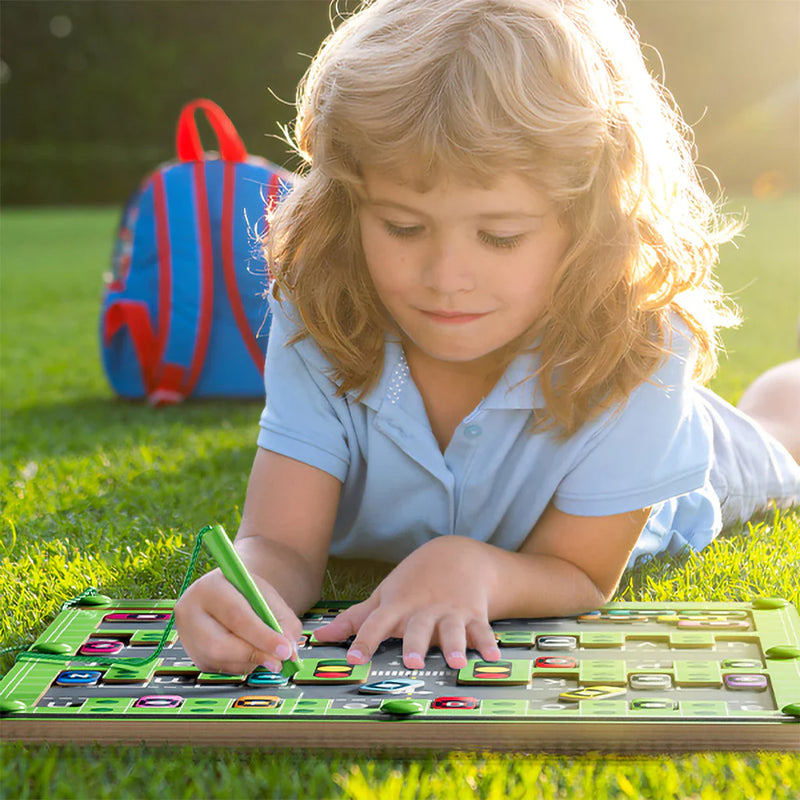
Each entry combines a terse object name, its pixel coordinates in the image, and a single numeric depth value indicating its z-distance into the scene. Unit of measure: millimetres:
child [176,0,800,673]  1241
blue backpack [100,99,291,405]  3180
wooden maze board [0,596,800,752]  1072
